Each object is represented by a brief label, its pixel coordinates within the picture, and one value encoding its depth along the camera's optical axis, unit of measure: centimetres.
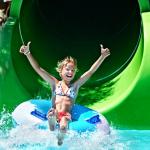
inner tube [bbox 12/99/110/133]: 1125
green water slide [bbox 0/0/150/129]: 1362
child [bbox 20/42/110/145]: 1068
